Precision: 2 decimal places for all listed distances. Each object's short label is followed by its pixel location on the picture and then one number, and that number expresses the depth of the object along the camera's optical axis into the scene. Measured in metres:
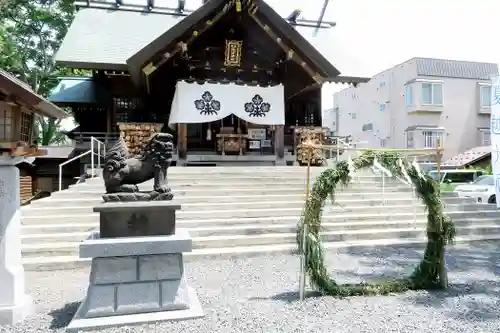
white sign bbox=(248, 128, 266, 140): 13.73
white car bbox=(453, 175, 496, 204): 14.52
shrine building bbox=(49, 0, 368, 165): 11.64
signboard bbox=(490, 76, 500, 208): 6.00
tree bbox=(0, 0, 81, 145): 19.50
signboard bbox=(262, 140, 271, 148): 13.91
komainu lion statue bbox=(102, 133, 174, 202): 4.32
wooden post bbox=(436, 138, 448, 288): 4.97
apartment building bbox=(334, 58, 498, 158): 25.23
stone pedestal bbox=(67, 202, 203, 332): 4.01
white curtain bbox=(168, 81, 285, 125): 12.05
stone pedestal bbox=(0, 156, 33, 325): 4.04
